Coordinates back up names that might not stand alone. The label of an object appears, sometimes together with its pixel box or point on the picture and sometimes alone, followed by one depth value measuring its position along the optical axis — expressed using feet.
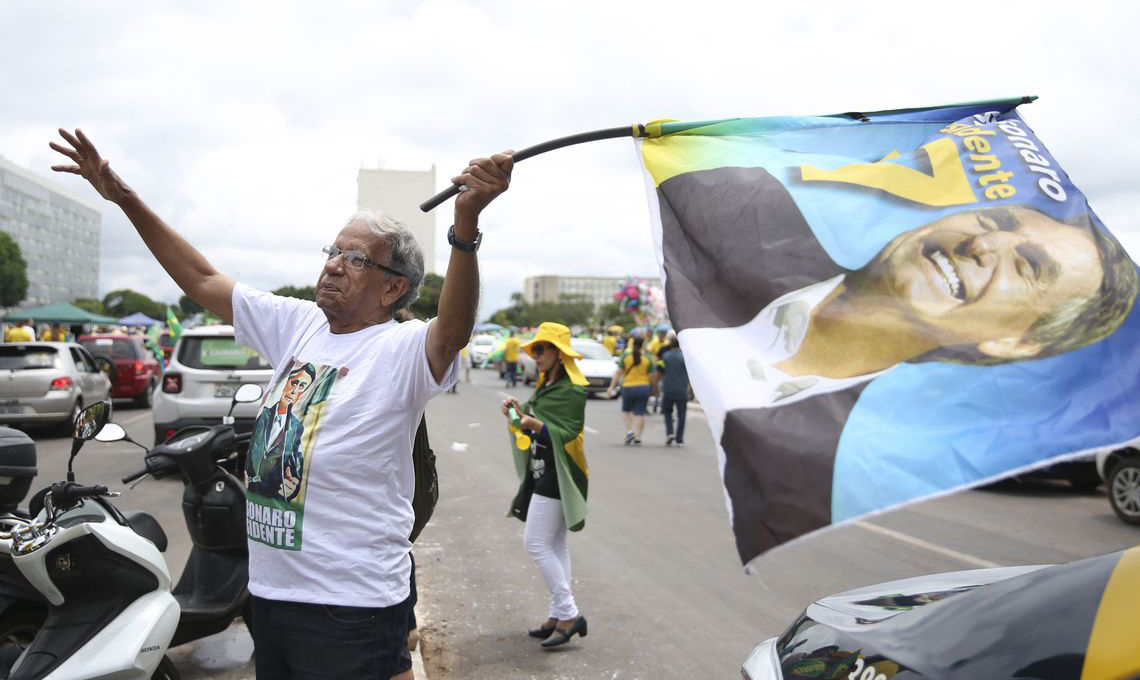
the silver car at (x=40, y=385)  44.19
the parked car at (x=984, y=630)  5.81
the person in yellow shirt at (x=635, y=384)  47.65
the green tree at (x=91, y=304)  326.89
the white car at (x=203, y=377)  34.58
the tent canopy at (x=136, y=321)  174.30
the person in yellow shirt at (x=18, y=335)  71.16
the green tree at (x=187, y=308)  344.49
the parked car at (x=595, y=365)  82.84
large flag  5.40
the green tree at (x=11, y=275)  227.40
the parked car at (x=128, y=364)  65.57
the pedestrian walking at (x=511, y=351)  86.15
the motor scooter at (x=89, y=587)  10.77
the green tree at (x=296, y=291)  169.89
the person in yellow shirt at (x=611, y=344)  95.76
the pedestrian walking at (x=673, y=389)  47.39
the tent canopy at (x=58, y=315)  129.59
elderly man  7.66
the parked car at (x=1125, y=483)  28.40
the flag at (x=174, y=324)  76.79
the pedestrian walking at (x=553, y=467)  16.53
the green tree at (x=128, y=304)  389.39
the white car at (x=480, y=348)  143.64
